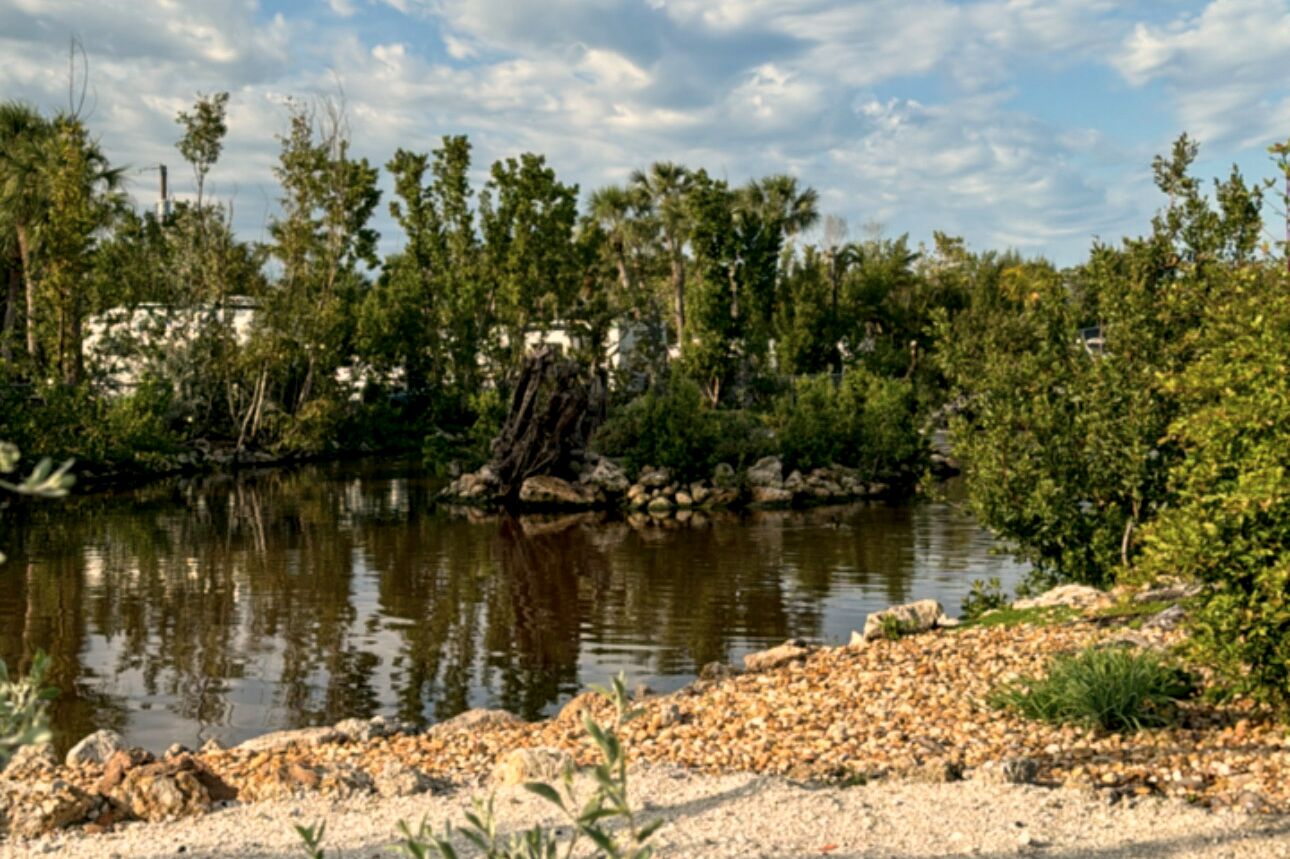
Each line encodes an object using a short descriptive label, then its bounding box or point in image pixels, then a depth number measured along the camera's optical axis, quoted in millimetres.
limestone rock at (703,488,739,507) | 25797
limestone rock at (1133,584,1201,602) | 10373
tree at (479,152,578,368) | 43406
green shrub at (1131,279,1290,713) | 6395
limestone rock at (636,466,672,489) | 26359
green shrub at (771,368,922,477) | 28969
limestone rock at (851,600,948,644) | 11125
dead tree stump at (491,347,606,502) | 27016
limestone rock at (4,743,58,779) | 7629
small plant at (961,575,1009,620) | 11922
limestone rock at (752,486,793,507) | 26109
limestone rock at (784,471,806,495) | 26880
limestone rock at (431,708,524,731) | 8992
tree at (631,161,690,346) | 53000
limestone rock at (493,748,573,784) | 6410
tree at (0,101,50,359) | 32688
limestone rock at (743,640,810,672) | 10867
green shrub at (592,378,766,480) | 27266
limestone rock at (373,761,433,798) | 6367
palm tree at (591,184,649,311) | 55719
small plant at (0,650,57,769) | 2604
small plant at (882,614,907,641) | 10992
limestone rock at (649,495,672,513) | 25344
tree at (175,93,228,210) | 37500
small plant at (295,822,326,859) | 3088
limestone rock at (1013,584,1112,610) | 10453
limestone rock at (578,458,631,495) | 26531
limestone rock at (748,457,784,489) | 26925
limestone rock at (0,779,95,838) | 6023
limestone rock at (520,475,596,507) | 26078
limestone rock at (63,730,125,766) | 7910
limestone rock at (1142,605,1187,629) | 9211
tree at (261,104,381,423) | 38906
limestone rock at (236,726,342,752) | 8281
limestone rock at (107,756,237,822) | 6270
